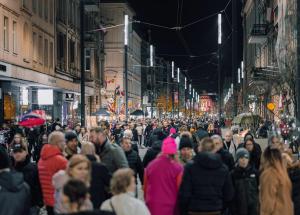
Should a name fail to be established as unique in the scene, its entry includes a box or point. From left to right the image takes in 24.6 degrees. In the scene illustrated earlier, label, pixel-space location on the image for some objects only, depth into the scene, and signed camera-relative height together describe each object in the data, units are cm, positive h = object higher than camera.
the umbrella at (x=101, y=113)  4189 -45
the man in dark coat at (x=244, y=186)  964 -116
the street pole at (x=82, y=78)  2925 +118
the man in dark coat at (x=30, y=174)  977 -97
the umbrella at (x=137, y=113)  5156 -57
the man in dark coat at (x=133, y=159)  1214 -95
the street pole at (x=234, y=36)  3766 +380
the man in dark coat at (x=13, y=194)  747 -97
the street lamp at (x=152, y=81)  10979 +405
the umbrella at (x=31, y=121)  2341 -52
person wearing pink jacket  878 -100
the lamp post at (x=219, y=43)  5460 +496
